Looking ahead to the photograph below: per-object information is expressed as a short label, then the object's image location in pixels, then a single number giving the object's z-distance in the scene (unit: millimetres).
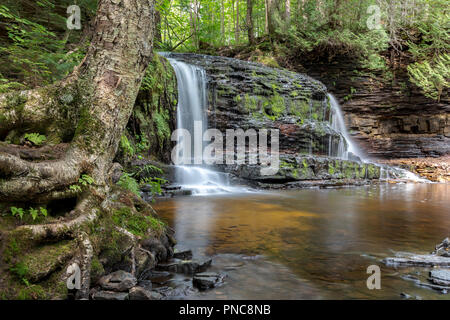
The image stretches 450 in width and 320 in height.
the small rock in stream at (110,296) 2227
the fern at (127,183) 4275
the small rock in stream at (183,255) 3281
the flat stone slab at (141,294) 2254
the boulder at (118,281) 2355
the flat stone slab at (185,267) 2941
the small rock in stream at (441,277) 2553
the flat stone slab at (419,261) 3002
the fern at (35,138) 2818
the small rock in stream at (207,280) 2604
